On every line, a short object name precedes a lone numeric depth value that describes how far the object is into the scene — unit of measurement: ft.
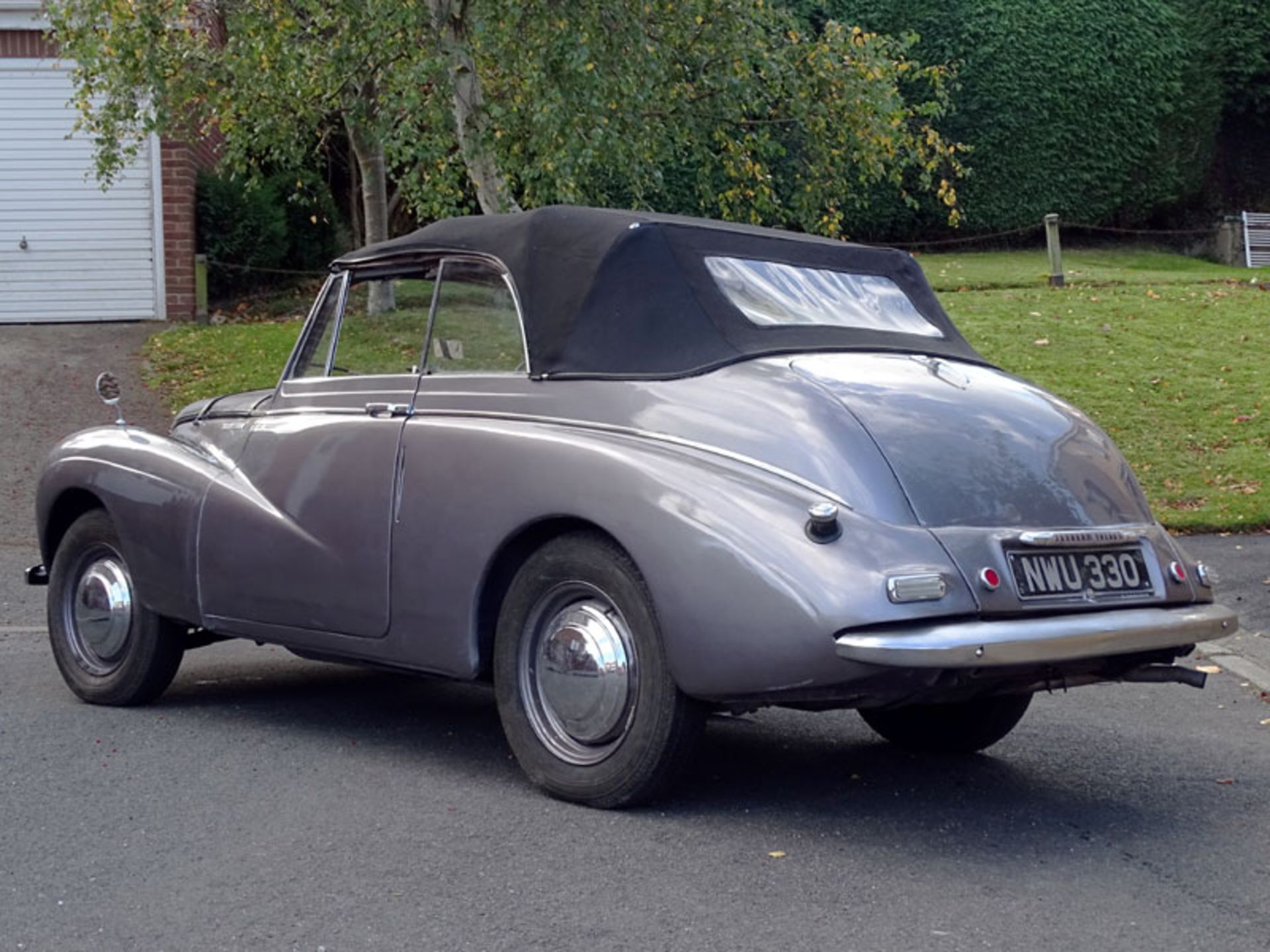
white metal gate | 99.96
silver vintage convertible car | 14.90
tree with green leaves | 38.75
